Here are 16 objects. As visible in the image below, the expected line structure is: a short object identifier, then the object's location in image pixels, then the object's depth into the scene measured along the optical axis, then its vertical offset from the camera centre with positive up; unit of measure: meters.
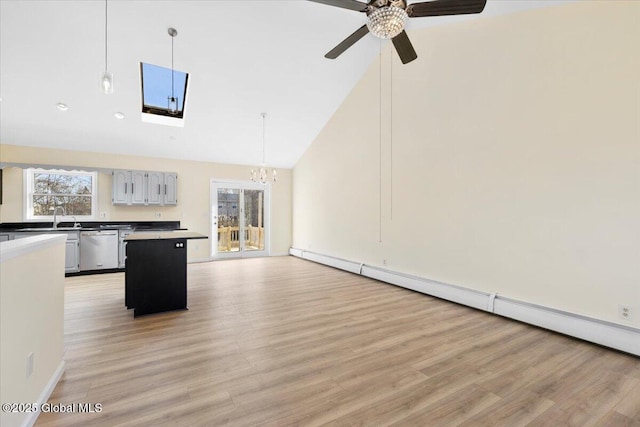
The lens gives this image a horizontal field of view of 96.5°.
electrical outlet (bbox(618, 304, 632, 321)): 2.62 -0.89
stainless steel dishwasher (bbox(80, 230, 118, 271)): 5.75 -0.70
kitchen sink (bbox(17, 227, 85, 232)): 5.46 -0.25
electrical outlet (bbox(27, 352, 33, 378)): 1.62 -0.85
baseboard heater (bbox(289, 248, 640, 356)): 2.61 -1.09
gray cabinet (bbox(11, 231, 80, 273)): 5.59 -0.71
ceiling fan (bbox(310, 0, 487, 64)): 2.04 +1.53
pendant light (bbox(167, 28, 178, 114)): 5.59 +2.24
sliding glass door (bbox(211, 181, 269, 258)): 7.76 -0.10
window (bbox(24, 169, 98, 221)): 5.87 +0.48
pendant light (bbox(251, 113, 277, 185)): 5.74 +1.55
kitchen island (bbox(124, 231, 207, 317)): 3.45 -0.71
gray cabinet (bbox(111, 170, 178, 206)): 6.37 +0.65
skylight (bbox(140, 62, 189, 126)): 4.94 +2.36
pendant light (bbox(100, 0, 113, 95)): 2.67 +1.26
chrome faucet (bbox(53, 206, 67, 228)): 5.82 +0.01
